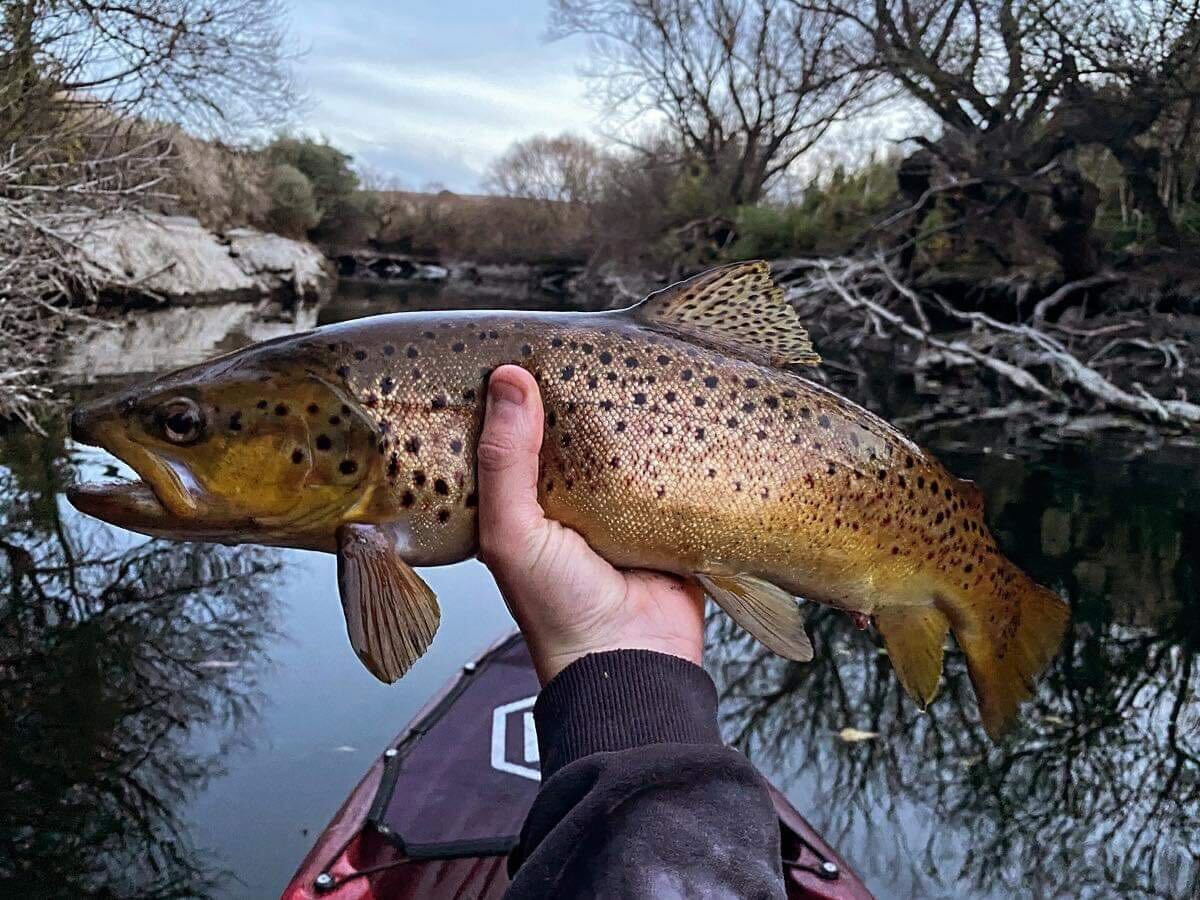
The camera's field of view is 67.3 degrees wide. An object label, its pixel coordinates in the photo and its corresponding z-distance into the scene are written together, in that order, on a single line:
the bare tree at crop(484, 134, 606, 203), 58.66
